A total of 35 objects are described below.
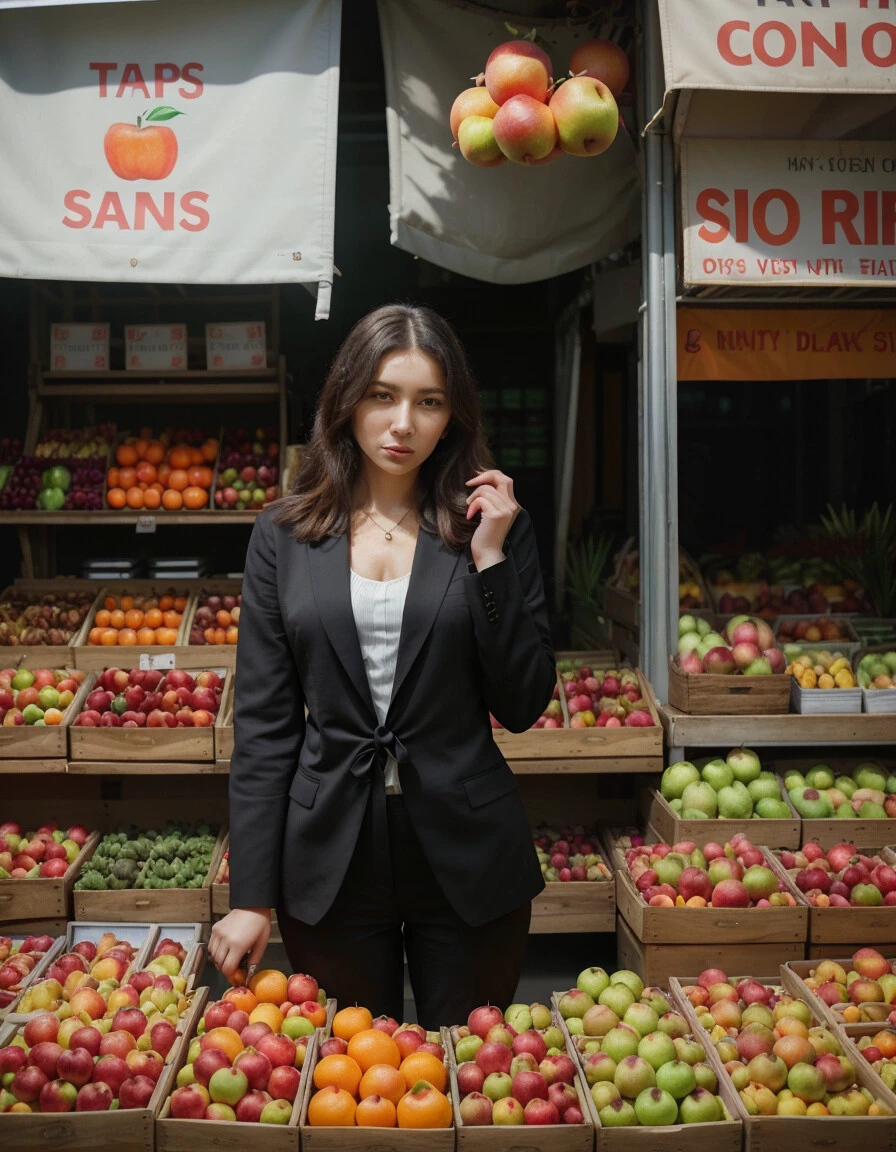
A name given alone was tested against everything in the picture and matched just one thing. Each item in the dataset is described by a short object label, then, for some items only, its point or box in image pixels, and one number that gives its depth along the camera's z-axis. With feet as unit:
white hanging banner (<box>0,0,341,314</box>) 14.51
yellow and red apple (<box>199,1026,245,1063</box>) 7.06
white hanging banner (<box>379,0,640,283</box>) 15.02
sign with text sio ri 13.99
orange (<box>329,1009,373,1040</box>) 7.24
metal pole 14.47
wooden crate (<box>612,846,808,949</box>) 11.91
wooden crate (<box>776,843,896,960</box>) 11.87
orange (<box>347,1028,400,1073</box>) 6.93
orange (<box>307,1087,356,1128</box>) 6.57
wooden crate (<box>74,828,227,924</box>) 14.29
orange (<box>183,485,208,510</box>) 18.04
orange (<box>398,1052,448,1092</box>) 6.86
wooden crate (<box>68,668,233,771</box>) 14.89
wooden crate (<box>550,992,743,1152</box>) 6.75
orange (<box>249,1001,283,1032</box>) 7.36
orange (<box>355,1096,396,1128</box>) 6.57
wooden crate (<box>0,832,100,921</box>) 14.05
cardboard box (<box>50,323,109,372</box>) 19.25
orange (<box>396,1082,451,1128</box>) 6.58
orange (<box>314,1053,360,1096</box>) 6.79
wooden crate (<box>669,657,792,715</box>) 14.29
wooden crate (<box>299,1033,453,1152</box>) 6.53
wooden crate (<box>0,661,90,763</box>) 14.92
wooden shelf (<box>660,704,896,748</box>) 14.19
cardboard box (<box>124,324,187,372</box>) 19.25
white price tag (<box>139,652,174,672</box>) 16.67
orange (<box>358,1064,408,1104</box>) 6.70
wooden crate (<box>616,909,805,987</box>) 12.03
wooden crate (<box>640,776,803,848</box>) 13.56
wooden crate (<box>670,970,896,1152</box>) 7.00
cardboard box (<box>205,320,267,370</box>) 19.11
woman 7.48
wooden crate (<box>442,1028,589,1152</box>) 6.57
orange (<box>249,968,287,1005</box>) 7.64
